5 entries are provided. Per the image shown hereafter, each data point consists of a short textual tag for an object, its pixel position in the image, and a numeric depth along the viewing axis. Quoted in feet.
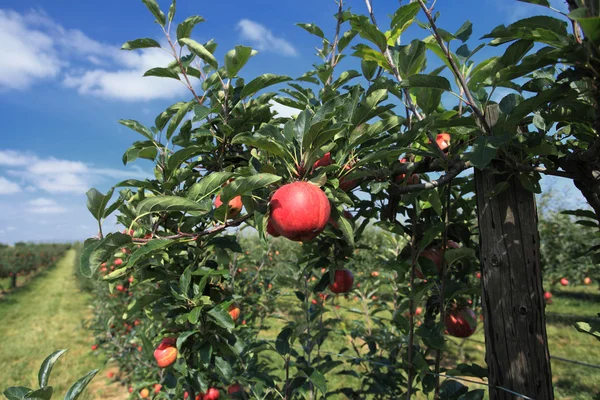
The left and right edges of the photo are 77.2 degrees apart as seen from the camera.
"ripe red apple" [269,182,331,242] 3.05
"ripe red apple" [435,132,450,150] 4.63
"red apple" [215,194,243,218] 4.23
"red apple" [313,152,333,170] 4.11
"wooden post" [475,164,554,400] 3.44
